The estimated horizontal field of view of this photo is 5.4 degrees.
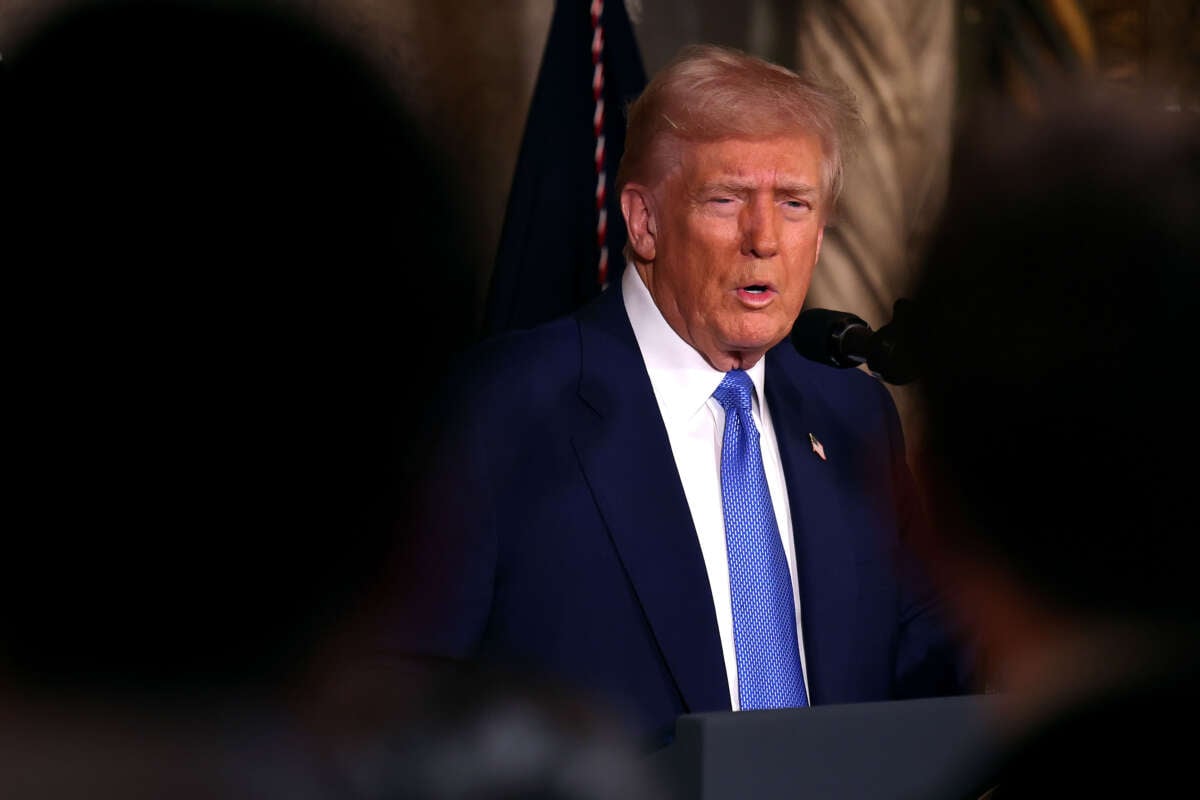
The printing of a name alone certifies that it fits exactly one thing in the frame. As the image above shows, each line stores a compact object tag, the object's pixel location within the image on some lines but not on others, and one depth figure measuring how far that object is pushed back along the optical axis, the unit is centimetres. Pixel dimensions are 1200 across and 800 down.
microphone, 993
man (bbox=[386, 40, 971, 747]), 1018
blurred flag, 1072
